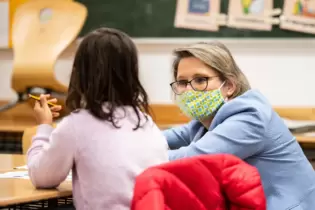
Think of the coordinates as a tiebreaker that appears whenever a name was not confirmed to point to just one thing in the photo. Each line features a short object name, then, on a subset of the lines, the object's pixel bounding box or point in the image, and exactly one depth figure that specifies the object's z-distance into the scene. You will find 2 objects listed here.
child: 2.36
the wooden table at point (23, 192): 2.30
